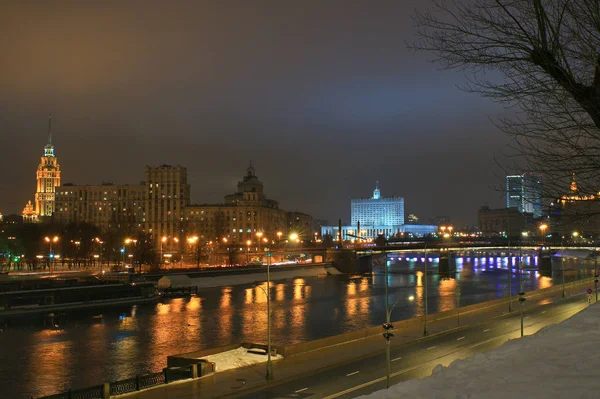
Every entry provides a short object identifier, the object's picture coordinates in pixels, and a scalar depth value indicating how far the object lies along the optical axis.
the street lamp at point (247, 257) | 116.35
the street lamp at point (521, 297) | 36.22
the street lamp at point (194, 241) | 105.69
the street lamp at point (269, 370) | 24.20
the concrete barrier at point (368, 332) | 28.70
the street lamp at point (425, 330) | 33.91
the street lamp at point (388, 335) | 21.47
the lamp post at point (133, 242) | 100.25
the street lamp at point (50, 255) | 94.00
